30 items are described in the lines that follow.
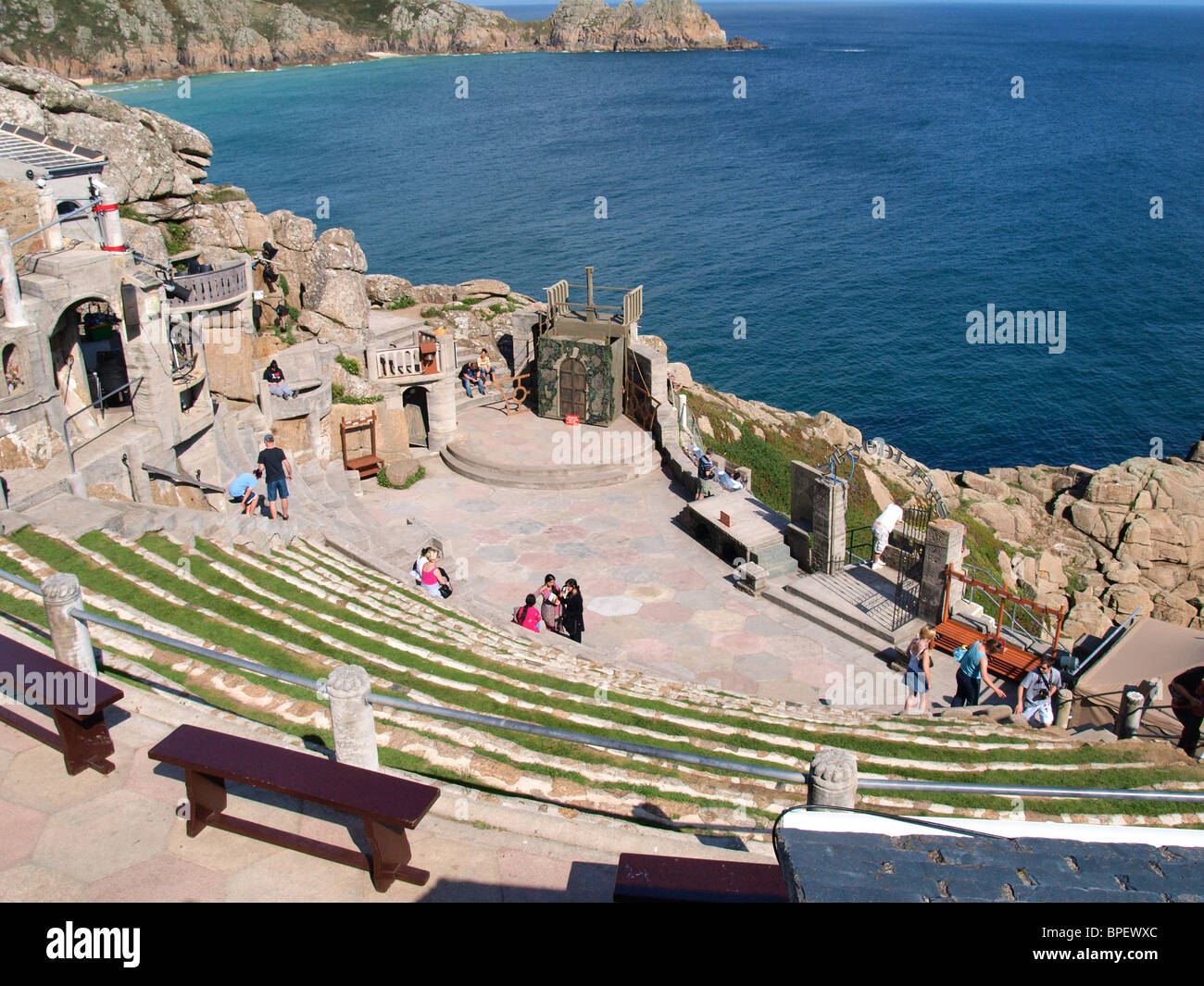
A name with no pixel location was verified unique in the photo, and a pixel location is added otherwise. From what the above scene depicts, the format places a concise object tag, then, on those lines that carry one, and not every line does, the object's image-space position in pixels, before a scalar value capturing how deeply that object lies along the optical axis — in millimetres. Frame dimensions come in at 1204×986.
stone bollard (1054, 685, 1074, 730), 16266
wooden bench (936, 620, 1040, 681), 17672
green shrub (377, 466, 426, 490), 26188
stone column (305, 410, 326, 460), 26203
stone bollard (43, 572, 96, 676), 10867
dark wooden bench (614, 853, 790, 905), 7273
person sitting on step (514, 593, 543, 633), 18516
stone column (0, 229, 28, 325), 18548
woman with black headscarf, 18406
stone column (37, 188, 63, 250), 22578
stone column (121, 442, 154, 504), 20859
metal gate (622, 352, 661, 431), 27438
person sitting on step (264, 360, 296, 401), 25766
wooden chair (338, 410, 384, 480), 26434
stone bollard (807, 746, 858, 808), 8422
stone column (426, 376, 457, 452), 27575
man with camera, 15891
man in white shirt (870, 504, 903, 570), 20977
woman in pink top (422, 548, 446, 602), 19125
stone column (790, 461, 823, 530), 21273
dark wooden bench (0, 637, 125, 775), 9547
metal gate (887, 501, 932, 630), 19875
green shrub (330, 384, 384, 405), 27281
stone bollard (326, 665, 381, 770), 9438
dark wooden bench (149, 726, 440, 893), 8227
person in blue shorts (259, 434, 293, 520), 20844
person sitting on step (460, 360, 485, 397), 30375
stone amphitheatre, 9984
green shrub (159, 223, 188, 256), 34406
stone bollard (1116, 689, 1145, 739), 15445
